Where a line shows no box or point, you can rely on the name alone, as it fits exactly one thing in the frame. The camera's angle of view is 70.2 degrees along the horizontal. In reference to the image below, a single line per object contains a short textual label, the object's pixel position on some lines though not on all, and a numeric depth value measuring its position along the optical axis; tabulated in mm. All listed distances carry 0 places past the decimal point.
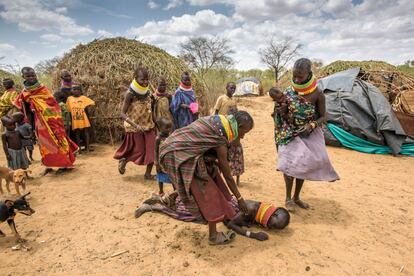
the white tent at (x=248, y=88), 18344
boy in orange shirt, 6023
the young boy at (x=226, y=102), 5047
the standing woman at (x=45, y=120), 4441
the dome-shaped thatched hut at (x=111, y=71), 6824
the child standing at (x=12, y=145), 4242
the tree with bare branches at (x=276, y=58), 25031
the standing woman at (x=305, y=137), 3232
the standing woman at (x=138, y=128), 4242
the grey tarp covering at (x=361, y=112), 6383
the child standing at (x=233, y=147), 3988
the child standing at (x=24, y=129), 4434
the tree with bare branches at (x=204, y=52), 20812
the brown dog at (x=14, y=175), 3753
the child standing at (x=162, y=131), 3623
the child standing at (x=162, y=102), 4750
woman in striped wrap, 2436
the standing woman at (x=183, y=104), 5020
